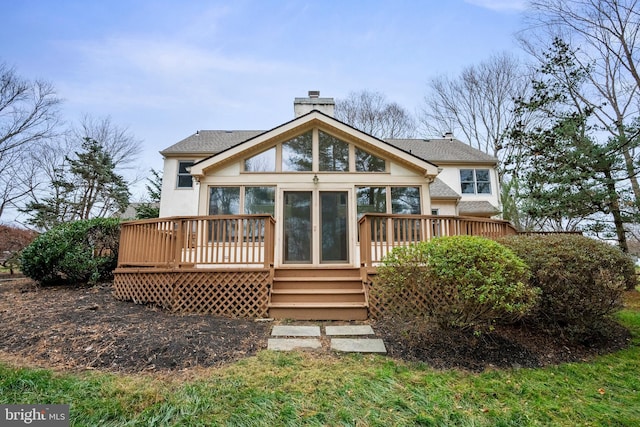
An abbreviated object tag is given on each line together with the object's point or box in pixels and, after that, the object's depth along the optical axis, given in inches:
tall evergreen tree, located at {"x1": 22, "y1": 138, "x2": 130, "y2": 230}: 679.7
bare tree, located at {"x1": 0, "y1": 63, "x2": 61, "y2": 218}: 575.8
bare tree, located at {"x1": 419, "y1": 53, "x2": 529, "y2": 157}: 753.6
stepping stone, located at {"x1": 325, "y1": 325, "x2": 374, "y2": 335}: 176.1
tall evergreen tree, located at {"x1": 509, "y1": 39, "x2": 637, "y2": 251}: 319.0
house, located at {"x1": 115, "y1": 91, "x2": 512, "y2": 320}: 217.6
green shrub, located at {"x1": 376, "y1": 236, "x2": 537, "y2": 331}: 142.0
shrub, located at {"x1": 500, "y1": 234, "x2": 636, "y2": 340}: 159.6
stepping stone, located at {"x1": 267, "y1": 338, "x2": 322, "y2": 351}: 152.3
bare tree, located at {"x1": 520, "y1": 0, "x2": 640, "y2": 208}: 351.9
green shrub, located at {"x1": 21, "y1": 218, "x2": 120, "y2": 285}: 265.9
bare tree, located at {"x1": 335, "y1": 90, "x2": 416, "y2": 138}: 851.4
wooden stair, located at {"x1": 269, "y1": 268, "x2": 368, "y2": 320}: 206.7
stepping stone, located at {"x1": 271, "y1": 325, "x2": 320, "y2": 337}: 173.0
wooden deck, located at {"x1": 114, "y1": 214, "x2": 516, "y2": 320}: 211.5
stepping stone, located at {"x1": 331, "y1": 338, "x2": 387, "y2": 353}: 150.4
